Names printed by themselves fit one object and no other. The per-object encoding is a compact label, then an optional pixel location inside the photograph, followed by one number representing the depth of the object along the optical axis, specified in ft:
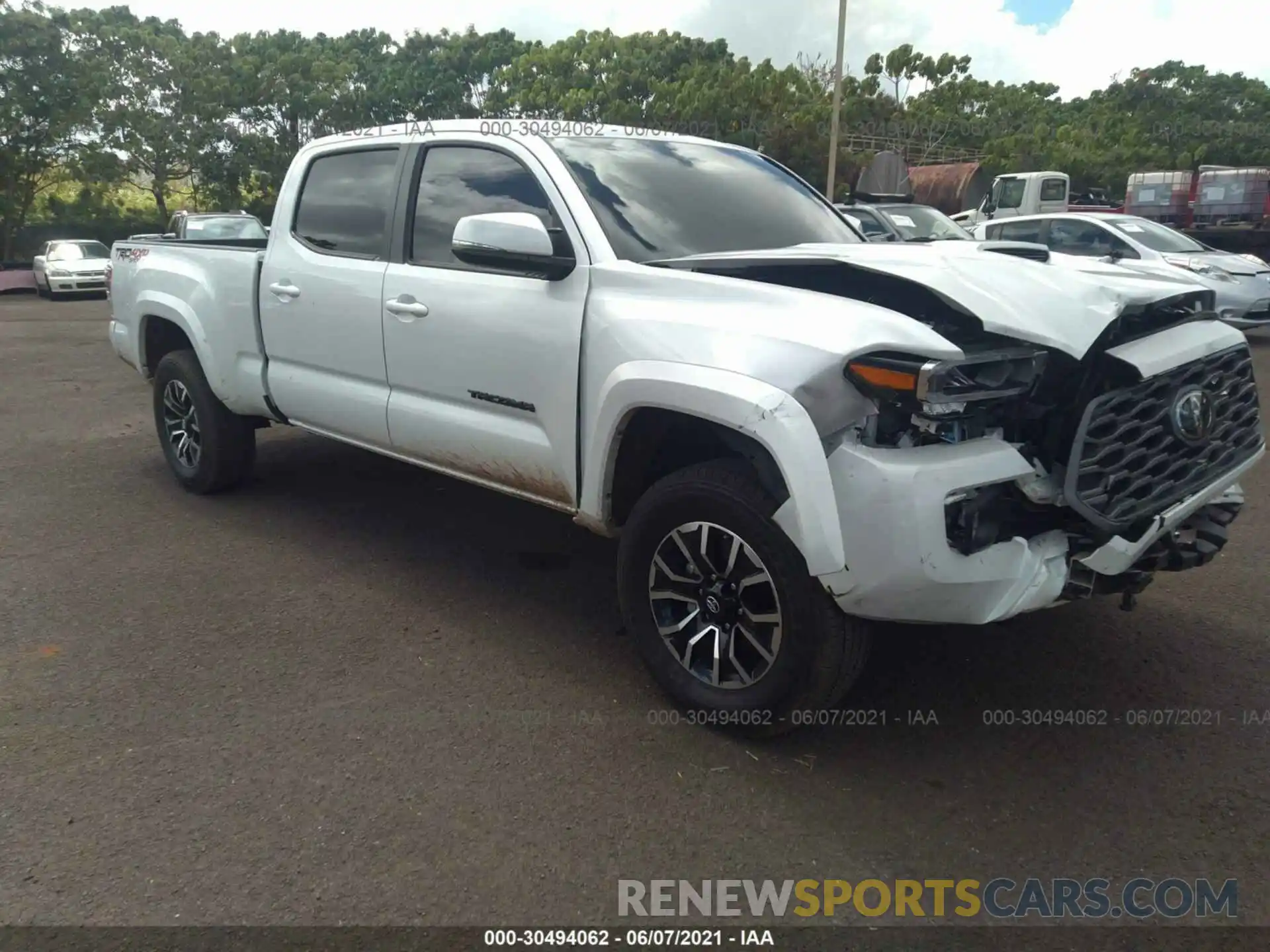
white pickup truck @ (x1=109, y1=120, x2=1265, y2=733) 8.84
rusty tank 89.25
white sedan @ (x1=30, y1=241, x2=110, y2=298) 72.02
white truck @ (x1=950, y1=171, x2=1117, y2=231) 67.41
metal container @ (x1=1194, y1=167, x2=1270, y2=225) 60.70
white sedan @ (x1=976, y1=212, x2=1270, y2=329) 38.37
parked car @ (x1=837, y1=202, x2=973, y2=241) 38.68
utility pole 66.49
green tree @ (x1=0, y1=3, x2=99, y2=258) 86.94
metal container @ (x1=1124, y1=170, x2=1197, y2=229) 64.85
